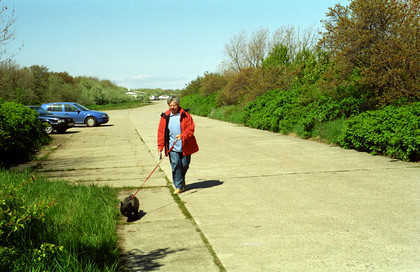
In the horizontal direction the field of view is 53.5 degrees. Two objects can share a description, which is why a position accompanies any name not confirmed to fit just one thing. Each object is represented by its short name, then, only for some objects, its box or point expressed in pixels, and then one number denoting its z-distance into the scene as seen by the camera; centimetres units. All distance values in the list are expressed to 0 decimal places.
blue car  2772
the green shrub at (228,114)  2635
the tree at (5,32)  965
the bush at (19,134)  1139
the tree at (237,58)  4447
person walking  747
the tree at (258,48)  4166
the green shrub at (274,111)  1844
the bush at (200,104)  3775
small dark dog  570
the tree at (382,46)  1191
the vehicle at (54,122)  2175
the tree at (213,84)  4266
